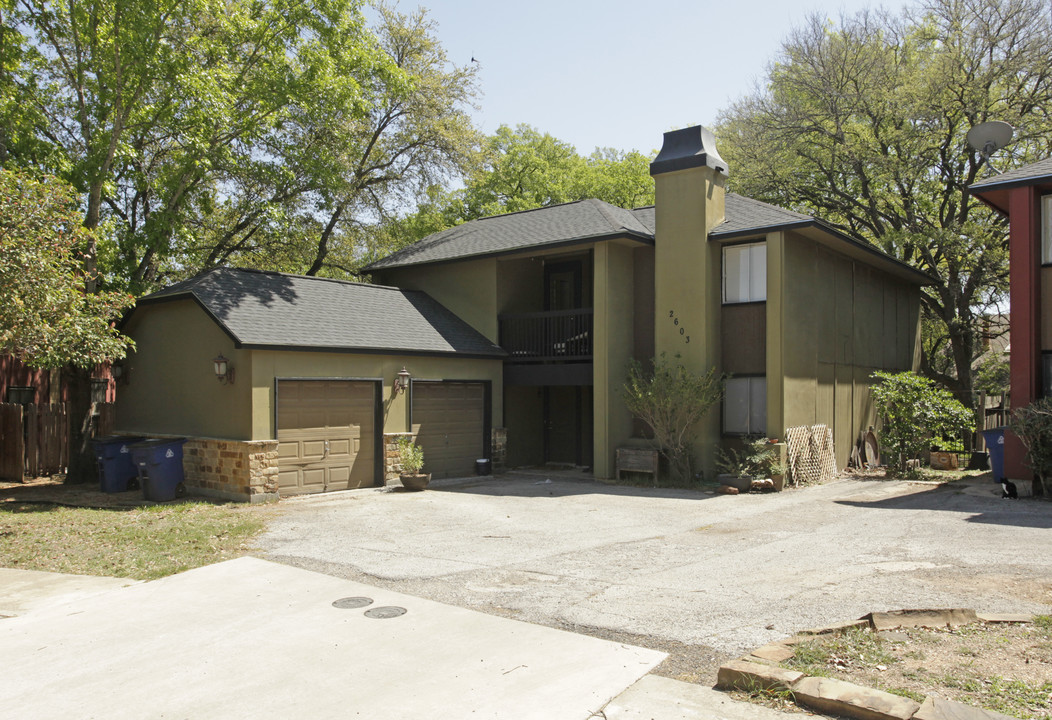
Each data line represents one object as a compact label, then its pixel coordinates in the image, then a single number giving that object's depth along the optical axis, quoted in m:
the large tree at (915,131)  20.45
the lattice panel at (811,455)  14.93
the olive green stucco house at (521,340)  13.97
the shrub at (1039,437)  11.88
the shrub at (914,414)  15.46
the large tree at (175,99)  14.53
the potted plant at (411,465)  14.87
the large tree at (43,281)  10.53
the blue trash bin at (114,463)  14.22
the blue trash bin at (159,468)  13.10
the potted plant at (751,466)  14.28
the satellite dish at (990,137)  14.73
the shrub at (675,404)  14.72
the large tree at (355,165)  19.33
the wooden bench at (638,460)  15.47
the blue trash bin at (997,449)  13.41
